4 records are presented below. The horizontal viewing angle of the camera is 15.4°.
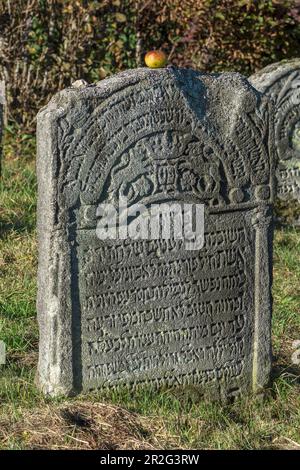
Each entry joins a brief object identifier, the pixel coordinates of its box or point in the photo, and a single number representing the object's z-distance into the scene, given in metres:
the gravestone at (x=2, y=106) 7.66
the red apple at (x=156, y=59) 6.35
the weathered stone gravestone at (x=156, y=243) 4.84
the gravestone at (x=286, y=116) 8.02
